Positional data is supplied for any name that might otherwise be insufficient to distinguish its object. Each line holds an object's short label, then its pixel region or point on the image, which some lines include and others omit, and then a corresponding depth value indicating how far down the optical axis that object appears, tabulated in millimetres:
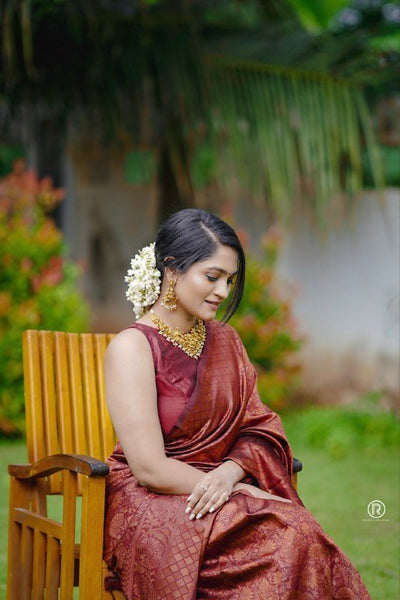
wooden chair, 6000
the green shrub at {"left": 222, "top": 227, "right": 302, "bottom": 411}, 15911
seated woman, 5602
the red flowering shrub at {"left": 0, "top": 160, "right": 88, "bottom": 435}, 14693
